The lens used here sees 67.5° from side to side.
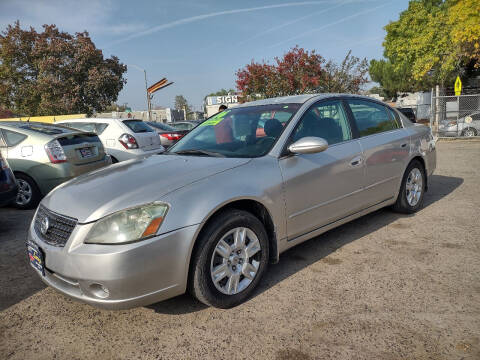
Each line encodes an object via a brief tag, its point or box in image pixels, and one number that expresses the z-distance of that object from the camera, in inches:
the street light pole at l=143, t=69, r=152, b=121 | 1252.6
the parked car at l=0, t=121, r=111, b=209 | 223.5
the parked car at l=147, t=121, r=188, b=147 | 431.2
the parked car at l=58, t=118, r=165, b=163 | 313.0
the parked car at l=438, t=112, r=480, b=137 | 550.6
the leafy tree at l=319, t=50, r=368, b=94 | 812.0
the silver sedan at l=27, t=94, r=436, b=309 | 89.3
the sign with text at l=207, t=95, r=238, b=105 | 2215.2
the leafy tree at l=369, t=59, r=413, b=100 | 1546.6
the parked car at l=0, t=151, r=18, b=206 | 181.8
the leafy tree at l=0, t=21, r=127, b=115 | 962.1
